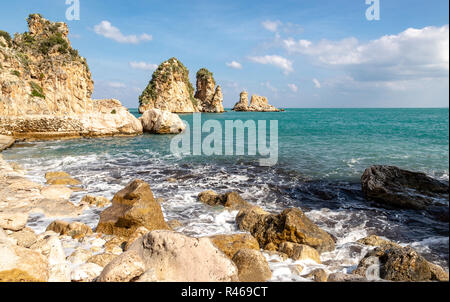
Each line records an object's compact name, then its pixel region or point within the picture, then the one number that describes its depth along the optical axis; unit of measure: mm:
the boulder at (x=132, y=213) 6586
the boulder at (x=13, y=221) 6242
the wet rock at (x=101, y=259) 4859
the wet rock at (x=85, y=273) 4117
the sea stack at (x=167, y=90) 95125
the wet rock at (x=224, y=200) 8820
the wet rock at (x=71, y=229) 6422
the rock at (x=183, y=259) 3744
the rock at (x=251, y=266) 4605
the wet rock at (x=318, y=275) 4688
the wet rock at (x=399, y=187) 8414
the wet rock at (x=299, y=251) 5531
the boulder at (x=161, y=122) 33719
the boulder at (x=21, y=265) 3350
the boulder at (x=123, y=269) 3475
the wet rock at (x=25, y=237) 5389
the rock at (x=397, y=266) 4136
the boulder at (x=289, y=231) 6164
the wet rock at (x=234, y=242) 5531
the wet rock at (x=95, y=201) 8805
